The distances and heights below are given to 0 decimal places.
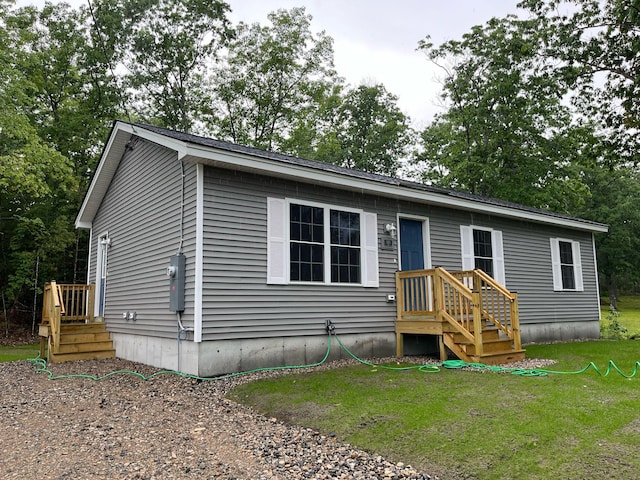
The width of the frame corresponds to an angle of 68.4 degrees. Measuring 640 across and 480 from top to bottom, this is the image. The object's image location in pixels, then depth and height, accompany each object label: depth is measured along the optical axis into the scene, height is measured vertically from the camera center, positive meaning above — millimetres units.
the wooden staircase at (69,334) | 8645 -618
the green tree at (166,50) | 21297 +11595
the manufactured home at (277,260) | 6848 +678
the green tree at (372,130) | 27844 +10055
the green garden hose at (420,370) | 6266 -1022
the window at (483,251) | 10422 +1023
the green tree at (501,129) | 20281 +7407
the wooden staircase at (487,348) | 7183 -805
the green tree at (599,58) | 11875 +6206
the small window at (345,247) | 8070 +894
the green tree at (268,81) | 23406 +10935
